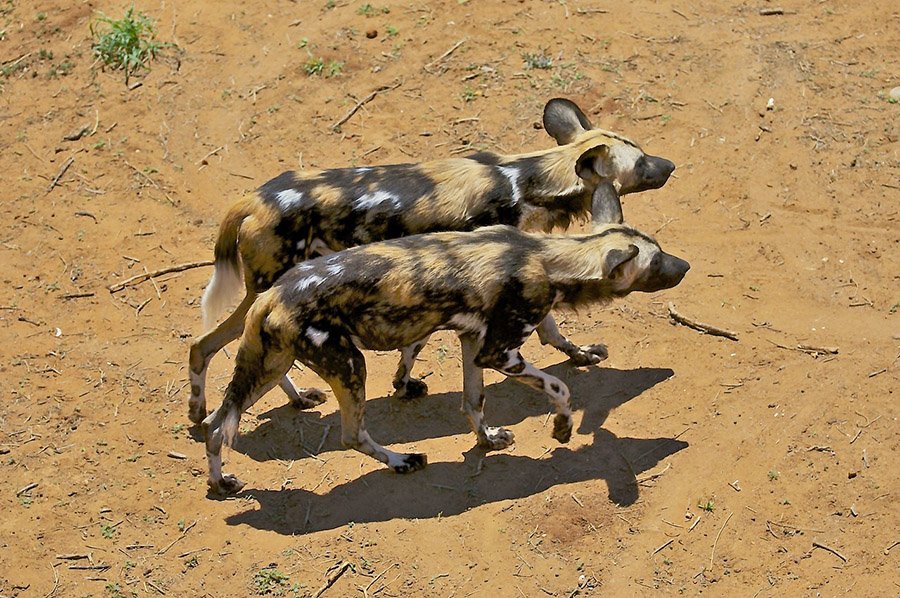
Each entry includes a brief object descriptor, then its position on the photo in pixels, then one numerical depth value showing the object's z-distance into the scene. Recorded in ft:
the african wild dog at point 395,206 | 49.26
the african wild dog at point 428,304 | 45.21
